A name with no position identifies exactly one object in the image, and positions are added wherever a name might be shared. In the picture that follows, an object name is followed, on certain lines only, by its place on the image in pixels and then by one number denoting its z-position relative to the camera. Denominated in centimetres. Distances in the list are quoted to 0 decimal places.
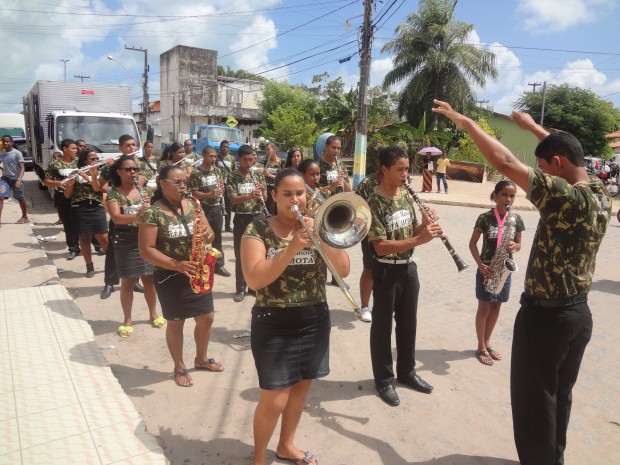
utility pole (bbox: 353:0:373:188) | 1606
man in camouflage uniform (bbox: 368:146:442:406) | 366
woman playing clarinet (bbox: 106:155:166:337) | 512
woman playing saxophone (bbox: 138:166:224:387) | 386
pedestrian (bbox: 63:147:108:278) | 694
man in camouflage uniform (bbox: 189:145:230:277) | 686
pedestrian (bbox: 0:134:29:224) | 1060
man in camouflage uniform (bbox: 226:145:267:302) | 628
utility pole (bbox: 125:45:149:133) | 3503
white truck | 1306
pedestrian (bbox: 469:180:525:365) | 440
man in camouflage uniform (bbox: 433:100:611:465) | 236
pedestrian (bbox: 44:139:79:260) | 802
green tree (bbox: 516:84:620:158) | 3994
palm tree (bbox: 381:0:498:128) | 2834
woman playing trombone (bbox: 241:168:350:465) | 264
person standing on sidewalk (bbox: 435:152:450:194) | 1889
